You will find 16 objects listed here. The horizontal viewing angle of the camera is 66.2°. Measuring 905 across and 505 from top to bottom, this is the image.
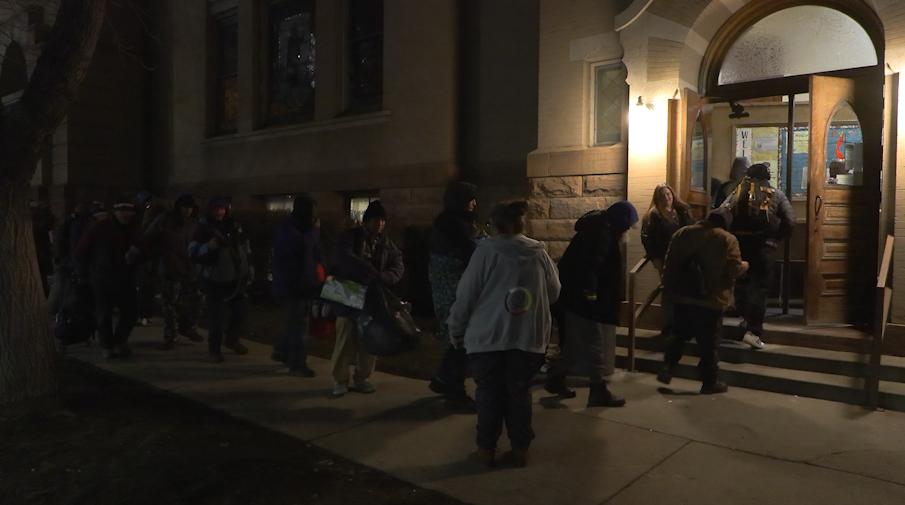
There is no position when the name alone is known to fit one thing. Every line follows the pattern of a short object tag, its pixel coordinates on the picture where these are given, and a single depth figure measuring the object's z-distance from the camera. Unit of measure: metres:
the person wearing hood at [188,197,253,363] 7.07
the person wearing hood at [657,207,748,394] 5.82
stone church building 6.98
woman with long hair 6.83
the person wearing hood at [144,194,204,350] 7.71
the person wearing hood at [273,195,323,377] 6.48
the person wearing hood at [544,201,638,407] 5.32
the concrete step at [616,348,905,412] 5.58
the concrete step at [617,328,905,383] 5.88
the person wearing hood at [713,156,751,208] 7.99
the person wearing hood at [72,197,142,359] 7.25
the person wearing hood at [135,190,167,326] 8.75
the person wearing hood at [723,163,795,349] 6.61
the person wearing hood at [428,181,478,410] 5.37
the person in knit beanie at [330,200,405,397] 5.64
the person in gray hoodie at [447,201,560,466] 4.20
